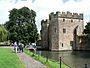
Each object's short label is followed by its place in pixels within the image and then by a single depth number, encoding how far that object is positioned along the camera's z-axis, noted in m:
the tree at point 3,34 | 22.10
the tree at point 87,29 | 25.98
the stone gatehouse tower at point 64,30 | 24.89
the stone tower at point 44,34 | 27.67
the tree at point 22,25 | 24.53
